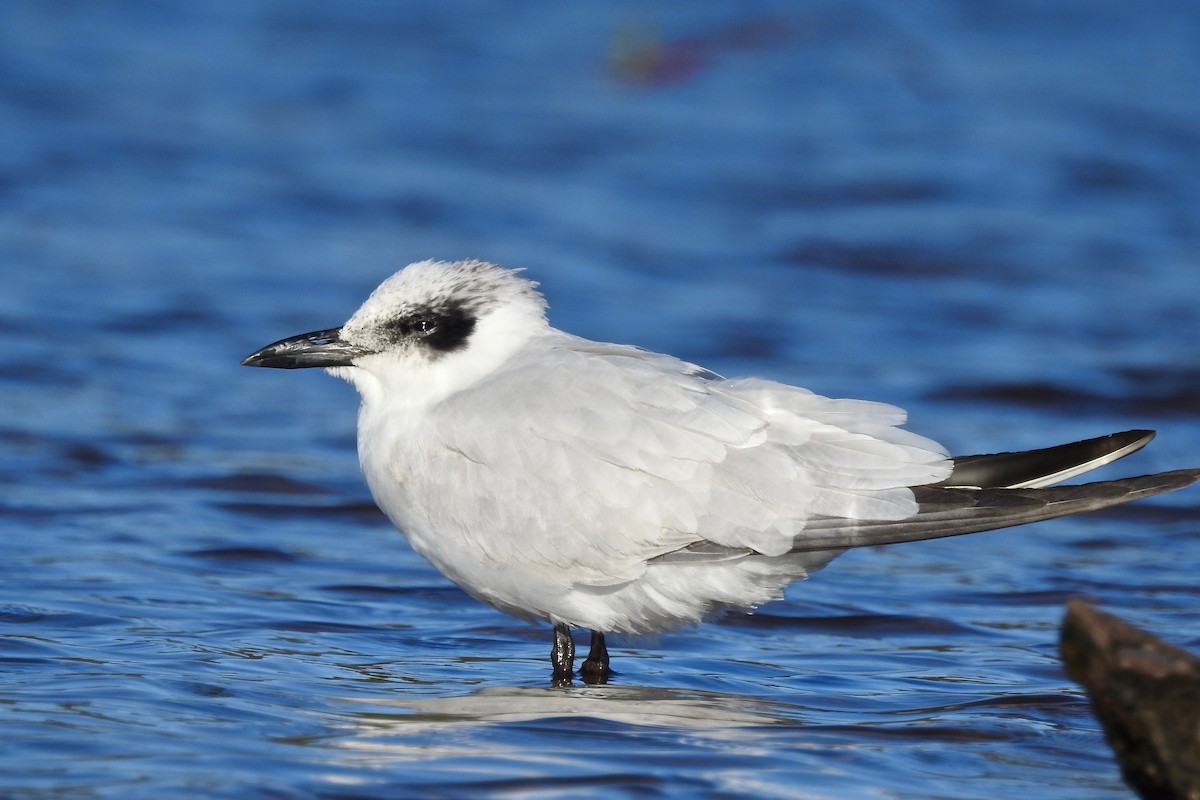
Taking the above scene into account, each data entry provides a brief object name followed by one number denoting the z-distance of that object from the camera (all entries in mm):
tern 10484
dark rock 7371
